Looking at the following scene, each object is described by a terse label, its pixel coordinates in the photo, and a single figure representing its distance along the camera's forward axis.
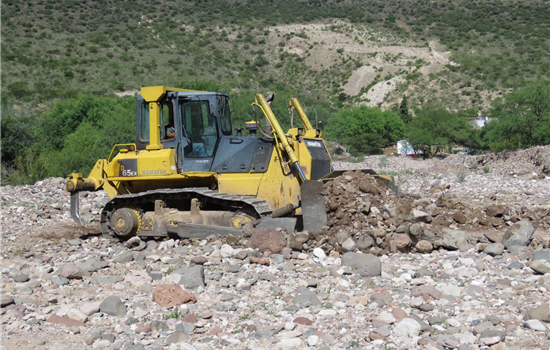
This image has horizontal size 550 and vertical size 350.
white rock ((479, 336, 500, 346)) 4.76
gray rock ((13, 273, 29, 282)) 7.14
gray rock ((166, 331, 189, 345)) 5.08
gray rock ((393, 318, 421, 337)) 5.04
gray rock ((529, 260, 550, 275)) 6.55
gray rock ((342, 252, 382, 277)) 6.92
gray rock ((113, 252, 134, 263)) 8.20
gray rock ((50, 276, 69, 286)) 6.98
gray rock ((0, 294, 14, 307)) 6.03
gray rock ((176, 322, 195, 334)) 5.34
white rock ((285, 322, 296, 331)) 5.30
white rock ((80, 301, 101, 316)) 5.77
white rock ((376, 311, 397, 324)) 5.32
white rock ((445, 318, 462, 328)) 5.21
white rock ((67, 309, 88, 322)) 5.61
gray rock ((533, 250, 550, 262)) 7.10
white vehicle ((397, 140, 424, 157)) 45.02
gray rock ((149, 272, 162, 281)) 7.10
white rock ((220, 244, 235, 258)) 8.01
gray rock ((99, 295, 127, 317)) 5.80
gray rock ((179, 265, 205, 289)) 6.61
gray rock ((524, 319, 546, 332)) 4.97
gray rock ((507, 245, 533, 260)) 7.33
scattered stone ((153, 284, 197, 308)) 6.07
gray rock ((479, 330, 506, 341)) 4.85
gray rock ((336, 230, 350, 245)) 8.12
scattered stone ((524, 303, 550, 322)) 5.13
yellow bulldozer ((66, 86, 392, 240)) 9.48
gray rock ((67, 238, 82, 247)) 9.75
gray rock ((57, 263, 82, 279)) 7.18
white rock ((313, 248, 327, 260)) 7.82
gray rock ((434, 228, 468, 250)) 8.02
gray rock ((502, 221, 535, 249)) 7.85
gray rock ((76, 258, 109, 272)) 7.65
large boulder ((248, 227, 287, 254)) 8.08
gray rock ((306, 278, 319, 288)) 6.52
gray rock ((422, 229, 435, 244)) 8.23
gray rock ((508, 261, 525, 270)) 6.90
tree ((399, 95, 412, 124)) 55.45
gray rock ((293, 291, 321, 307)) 5.94
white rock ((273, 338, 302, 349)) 4.93
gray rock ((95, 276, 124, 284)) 7.02
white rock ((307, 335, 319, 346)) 4.94
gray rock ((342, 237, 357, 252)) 7.95
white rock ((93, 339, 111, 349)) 5.04
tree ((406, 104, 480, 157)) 42.41
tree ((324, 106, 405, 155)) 45.75
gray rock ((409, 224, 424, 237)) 8.17
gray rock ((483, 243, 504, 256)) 7.60
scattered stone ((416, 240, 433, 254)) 8.02
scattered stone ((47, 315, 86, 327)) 5.51
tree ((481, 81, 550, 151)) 29.17
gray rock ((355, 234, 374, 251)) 8.03
